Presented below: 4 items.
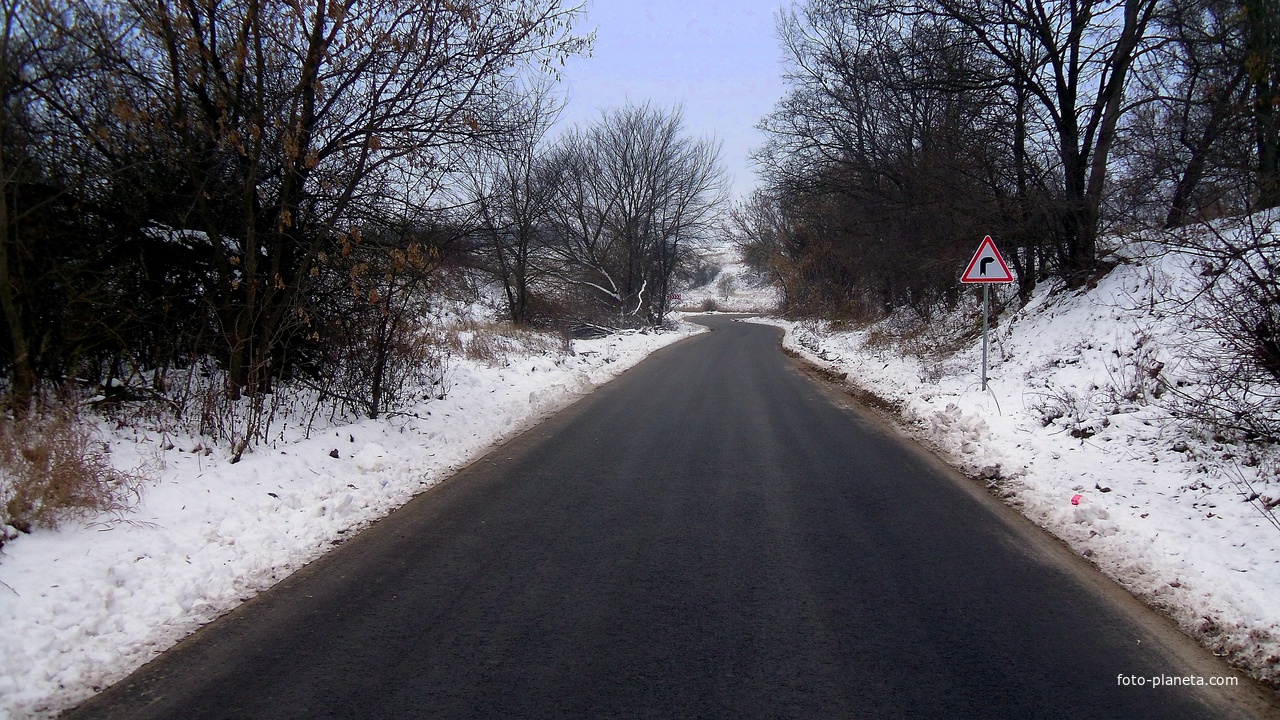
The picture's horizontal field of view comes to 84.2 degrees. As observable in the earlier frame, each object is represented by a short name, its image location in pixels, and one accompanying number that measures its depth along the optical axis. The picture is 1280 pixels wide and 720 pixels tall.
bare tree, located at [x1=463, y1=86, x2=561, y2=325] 10.67
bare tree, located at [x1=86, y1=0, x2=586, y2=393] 7.68
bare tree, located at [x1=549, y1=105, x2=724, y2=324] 37.88
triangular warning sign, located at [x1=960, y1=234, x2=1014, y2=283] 11.37
